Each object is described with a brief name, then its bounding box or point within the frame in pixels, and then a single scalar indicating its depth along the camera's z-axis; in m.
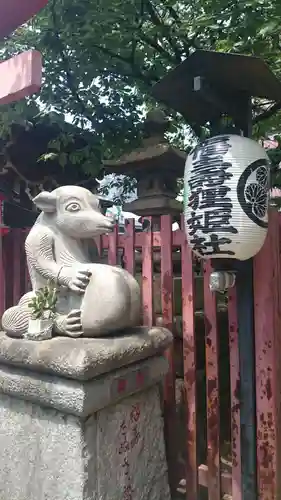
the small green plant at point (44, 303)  2.64
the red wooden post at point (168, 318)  3.12
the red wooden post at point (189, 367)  2.97
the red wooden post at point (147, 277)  3.21
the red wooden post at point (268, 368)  2.60
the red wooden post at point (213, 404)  2.88
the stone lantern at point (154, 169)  4.65
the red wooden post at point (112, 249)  3.48
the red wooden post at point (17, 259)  4.23
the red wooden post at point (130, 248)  3.34
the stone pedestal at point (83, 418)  2.34
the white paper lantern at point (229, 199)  2.36
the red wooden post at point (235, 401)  2.76
